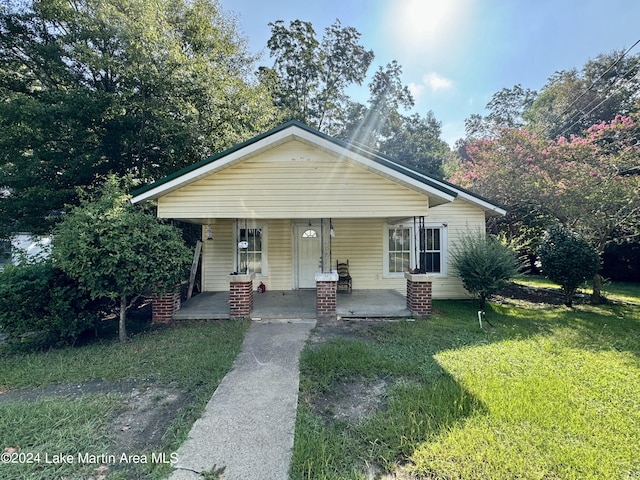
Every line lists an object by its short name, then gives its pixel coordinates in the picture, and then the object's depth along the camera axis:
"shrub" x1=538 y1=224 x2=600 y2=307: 8.23
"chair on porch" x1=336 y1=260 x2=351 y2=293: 9.11
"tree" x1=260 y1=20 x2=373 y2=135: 19.38
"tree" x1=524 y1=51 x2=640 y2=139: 18.47
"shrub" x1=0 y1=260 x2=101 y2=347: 4.98
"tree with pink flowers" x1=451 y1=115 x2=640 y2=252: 8.66
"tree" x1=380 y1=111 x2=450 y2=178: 20.59
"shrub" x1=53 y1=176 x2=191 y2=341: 5.16
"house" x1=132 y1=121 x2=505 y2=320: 6.48
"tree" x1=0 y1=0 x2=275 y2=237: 7.94
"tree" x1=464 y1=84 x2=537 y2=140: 30.08
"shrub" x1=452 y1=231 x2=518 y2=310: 7.66
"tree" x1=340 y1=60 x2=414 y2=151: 23.33
